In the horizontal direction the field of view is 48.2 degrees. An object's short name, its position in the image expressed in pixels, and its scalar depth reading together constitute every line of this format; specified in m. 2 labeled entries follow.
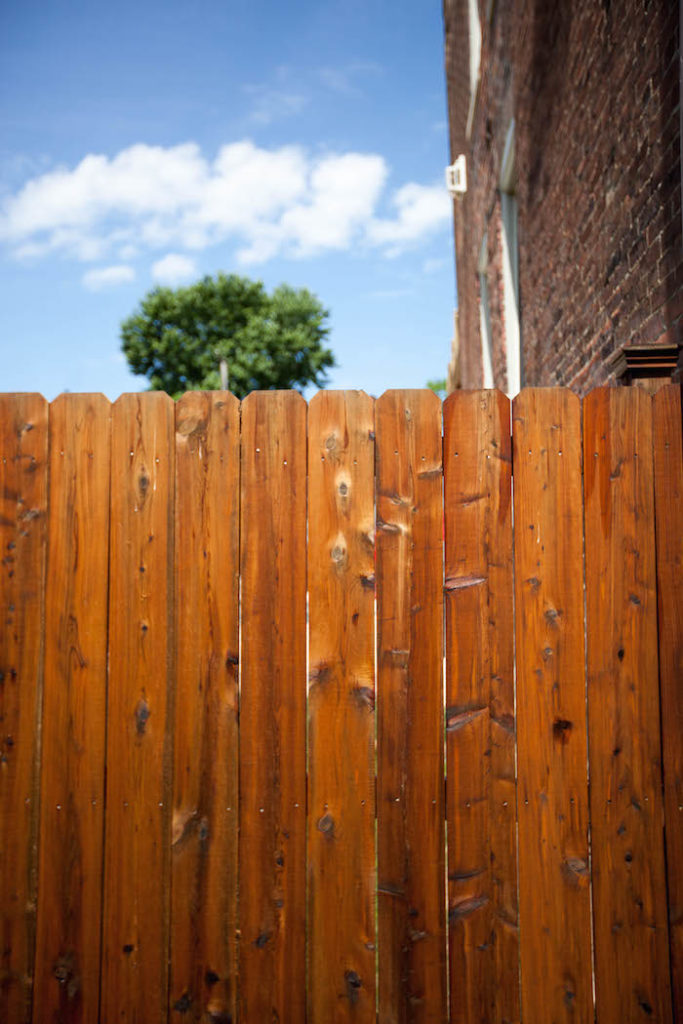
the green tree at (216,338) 37.78
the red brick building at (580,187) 2.91
